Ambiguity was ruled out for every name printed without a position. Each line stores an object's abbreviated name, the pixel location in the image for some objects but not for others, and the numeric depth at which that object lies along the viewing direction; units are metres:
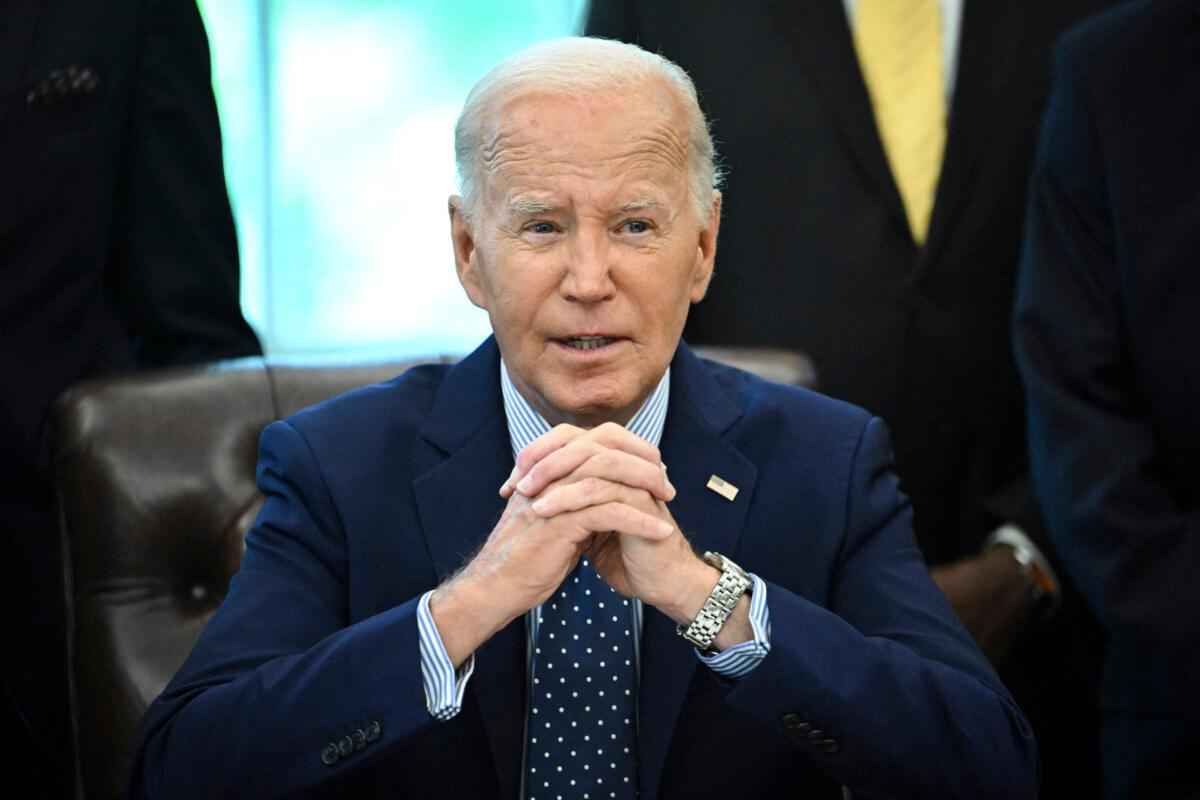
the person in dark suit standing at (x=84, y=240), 5.02
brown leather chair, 4.32
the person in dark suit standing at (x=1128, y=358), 5.11
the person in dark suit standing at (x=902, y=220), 5.91
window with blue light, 7.27
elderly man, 3.62
